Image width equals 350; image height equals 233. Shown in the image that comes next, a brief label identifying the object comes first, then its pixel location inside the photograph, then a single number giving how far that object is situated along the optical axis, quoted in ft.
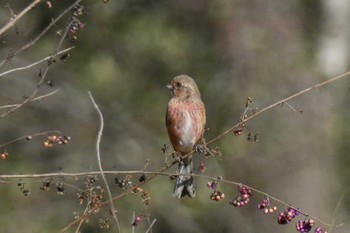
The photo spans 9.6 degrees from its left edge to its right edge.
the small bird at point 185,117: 38.81
